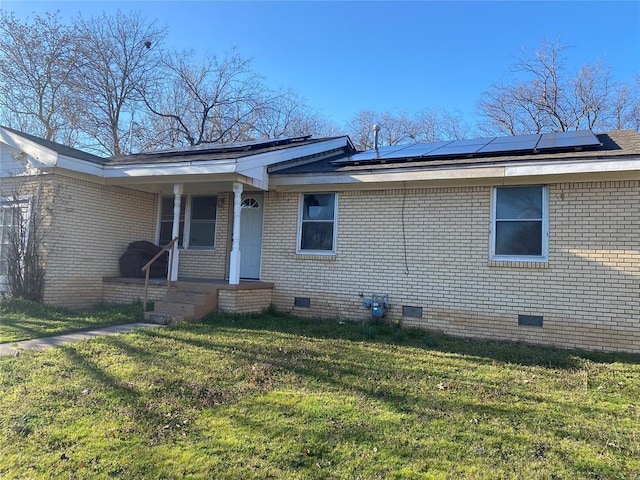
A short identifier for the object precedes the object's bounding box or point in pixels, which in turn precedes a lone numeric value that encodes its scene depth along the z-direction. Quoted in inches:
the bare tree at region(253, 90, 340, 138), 1042.1
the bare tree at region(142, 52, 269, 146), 1023.0
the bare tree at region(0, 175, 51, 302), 362.6
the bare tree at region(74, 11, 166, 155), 922.7
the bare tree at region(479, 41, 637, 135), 959.0
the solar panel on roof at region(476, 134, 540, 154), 320.2
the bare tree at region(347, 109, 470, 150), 1168.2
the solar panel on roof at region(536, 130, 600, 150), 308.8
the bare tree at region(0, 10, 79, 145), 858.1
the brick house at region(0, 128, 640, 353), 289.6
